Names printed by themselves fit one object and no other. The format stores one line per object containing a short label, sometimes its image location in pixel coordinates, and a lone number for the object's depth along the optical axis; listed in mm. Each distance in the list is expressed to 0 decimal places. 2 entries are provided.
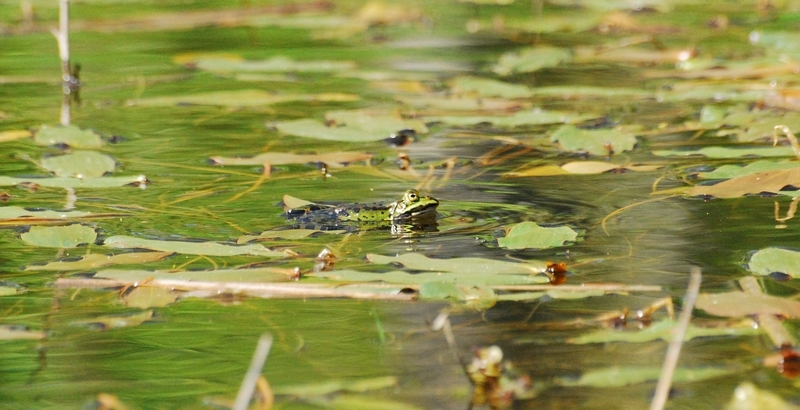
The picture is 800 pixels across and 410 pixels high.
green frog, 7230
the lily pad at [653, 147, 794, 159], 8547
